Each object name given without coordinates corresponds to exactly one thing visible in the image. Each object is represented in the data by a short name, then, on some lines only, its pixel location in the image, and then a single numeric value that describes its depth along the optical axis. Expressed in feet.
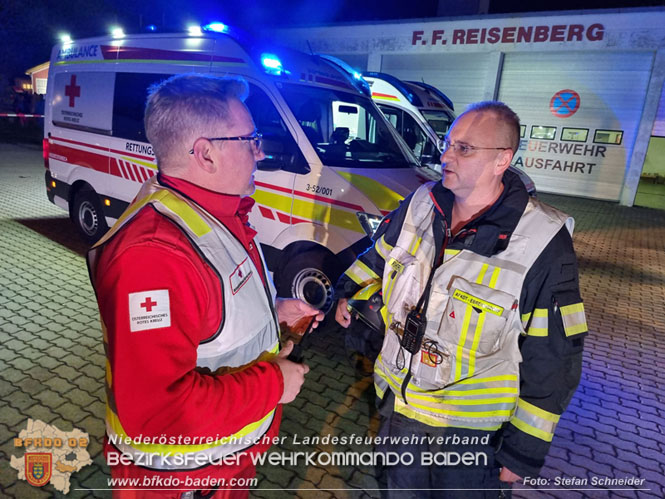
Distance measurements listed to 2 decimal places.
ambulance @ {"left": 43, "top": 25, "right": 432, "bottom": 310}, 12.56
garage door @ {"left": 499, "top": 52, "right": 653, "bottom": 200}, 43.73
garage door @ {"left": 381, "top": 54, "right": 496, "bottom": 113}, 51.67
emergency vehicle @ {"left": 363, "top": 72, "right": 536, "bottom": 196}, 25.55
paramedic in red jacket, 3.46
